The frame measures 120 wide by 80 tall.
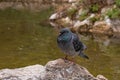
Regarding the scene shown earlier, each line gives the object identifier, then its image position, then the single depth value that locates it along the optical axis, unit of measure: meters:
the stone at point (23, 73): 10.60
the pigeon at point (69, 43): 10.79
